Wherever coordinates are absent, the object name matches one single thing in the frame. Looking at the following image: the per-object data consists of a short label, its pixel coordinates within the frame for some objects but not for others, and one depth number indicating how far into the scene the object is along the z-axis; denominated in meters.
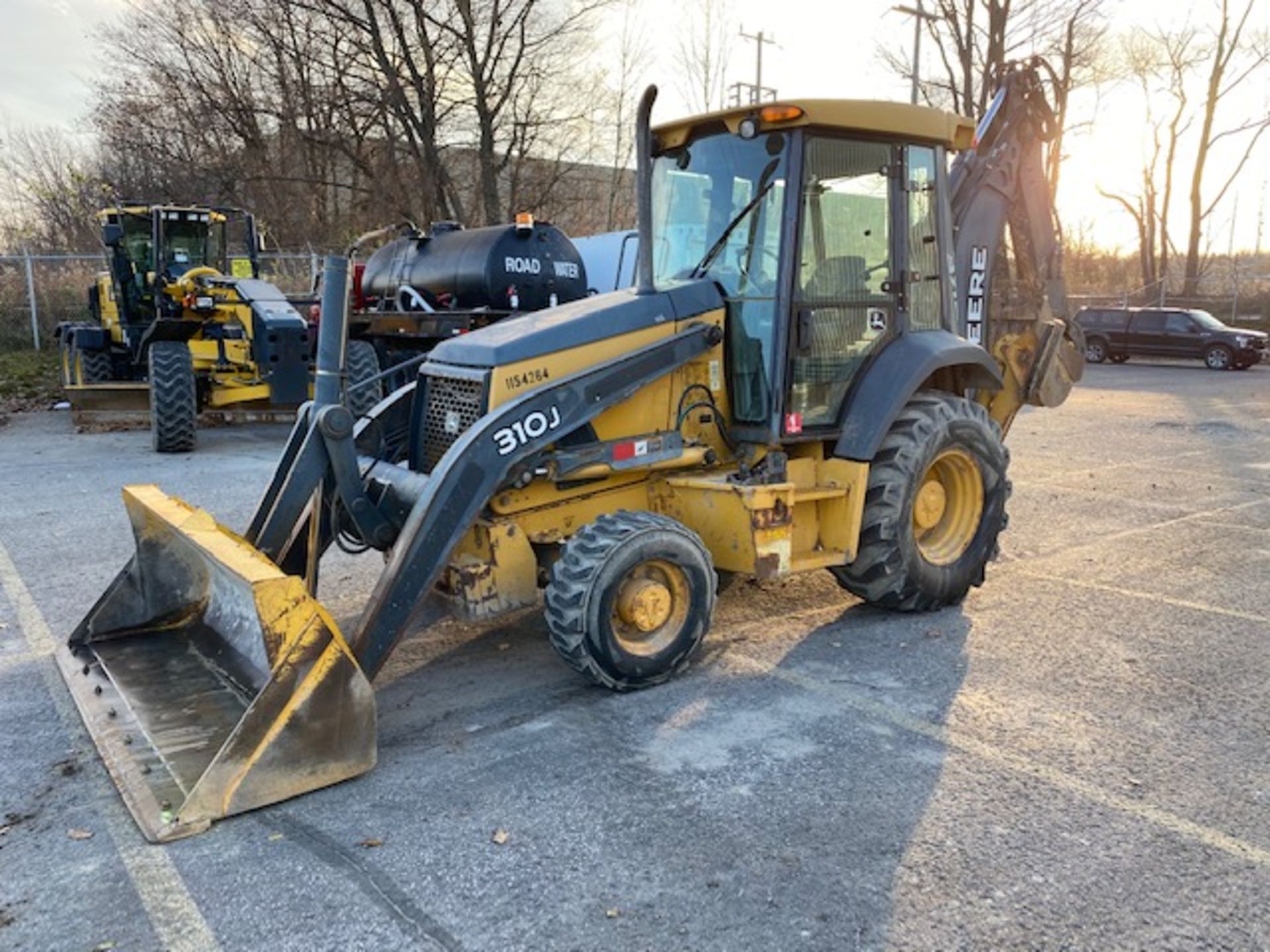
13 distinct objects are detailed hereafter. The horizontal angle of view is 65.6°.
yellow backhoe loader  4.08
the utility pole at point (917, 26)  25.39
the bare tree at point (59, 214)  27.66
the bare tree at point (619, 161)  27.27
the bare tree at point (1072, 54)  27.78
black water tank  12.07
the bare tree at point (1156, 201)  38.41
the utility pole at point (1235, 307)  32.06
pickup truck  24.88
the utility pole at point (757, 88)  26.95
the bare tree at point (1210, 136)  35.38
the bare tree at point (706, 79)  29.80
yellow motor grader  11.55
